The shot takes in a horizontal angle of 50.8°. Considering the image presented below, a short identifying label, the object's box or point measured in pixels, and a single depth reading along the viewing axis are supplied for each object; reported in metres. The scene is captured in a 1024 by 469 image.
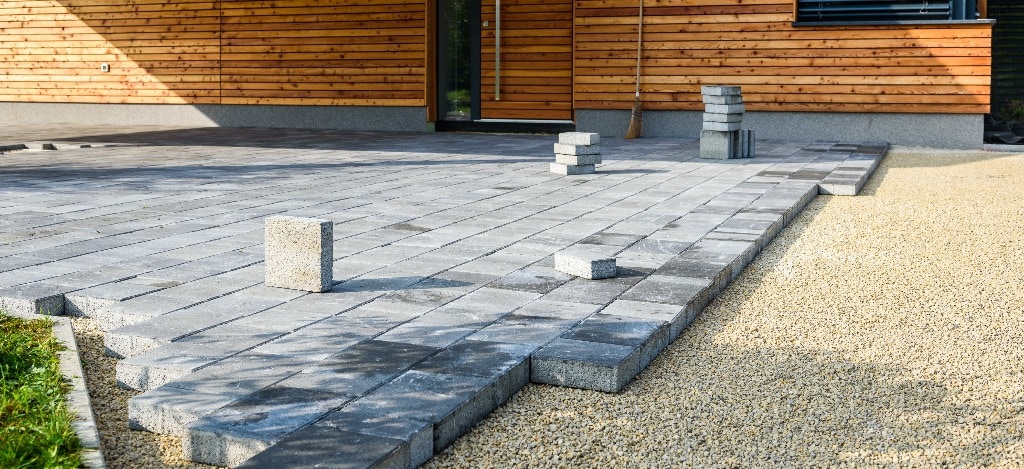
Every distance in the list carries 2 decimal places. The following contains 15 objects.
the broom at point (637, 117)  14.32
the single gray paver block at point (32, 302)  4.18
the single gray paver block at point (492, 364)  3.34
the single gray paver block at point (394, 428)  2.78
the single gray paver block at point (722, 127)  11.05
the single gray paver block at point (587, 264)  4.76
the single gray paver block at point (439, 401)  2.96
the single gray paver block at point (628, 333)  3.75
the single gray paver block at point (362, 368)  3.17
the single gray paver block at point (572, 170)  9.56
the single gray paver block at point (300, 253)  4.37
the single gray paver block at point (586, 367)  3.47
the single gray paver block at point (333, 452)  2.58
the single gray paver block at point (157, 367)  3.32
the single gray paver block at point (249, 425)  2.75
